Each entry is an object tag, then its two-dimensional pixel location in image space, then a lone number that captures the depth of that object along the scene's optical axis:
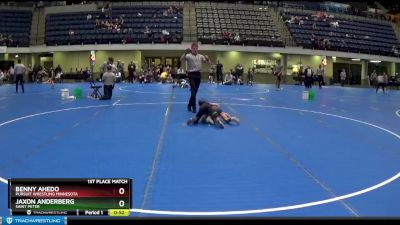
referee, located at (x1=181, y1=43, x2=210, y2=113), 11.38
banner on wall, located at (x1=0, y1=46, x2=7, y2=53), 35.84
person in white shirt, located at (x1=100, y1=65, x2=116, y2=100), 16.17
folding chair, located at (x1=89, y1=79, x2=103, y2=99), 16.97
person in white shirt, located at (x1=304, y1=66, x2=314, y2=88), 27.42
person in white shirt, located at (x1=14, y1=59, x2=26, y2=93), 20.58
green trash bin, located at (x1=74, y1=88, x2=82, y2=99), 17.20
